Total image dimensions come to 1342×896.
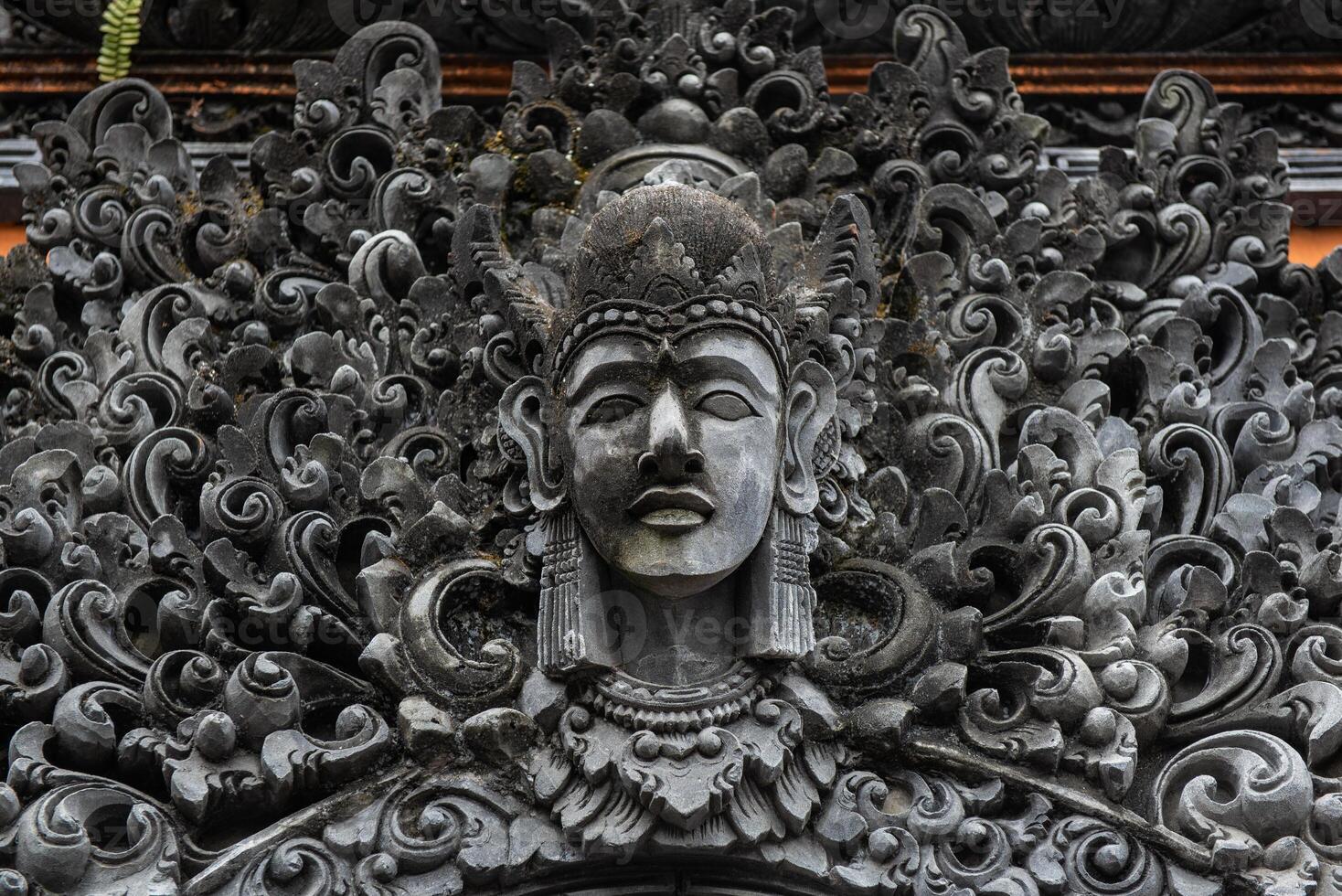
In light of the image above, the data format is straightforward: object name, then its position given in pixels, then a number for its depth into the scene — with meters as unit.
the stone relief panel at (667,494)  5.76
